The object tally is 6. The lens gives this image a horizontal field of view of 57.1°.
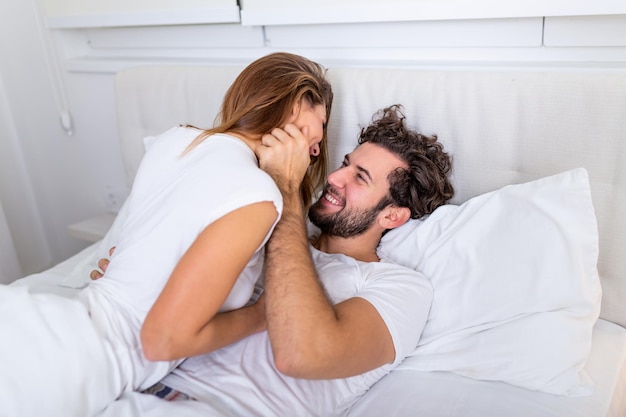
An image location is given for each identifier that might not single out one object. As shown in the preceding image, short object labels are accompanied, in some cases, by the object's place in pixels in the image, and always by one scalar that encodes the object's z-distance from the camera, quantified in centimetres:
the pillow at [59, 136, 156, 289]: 169
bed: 120
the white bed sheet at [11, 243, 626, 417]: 116
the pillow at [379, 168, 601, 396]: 120
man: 110
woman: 98
